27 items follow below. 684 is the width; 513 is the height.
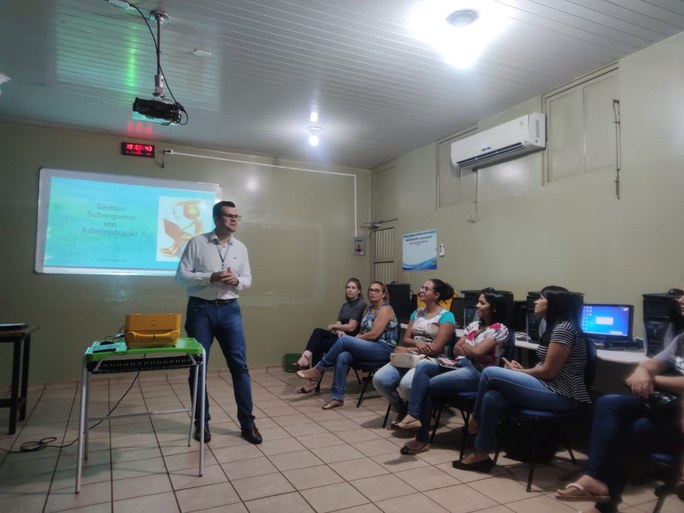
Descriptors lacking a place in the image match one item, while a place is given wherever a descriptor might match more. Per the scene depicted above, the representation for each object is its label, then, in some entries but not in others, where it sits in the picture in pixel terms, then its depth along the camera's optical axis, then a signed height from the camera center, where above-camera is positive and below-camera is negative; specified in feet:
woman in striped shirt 7.55 -1.72
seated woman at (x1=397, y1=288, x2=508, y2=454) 9.01 -1.97
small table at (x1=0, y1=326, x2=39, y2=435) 10.02 -2.30
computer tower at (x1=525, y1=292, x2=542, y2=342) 10.13 -0.91
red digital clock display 16.15 +4.59
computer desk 7.78 -1.36
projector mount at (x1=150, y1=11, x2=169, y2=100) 8.83 +5.05
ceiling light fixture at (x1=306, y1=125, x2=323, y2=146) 14.93 +5.01
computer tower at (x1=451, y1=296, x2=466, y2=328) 13.16 -0.90
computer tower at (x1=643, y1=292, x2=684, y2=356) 7.73 -0.67
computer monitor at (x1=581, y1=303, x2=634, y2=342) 9.14 -0.83
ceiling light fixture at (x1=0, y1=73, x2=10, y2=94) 10.44 +4.58
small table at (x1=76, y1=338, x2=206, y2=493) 7.23 -1.61
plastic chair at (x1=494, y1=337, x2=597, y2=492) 7.44 -2.30
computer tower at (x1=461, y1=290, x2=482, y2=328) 12.47 -0.74
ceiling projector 9.81 +3.68
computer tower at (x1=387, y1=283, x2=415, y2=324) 15.78 -0.85
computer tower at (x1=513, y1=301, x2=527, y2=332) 11.57 -0.95
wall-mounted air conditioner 11.82 +3.97
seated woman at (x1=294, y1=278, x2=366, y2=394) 14.15 -1.64
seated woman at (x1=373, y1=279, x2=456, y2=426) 10.30 -1.43
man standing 9.32 -0.58
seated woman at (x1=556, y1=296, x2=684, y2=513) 6.33 -2.22
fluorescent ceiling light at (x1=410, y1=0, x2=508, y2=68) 8.36 +5.18
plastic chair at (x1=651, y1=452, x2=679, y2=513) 5.95 -2.63
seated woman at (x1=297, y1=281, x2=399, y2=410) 12.35 -1.96
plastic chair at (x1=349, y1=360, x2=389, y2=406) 12.26 -2.46
